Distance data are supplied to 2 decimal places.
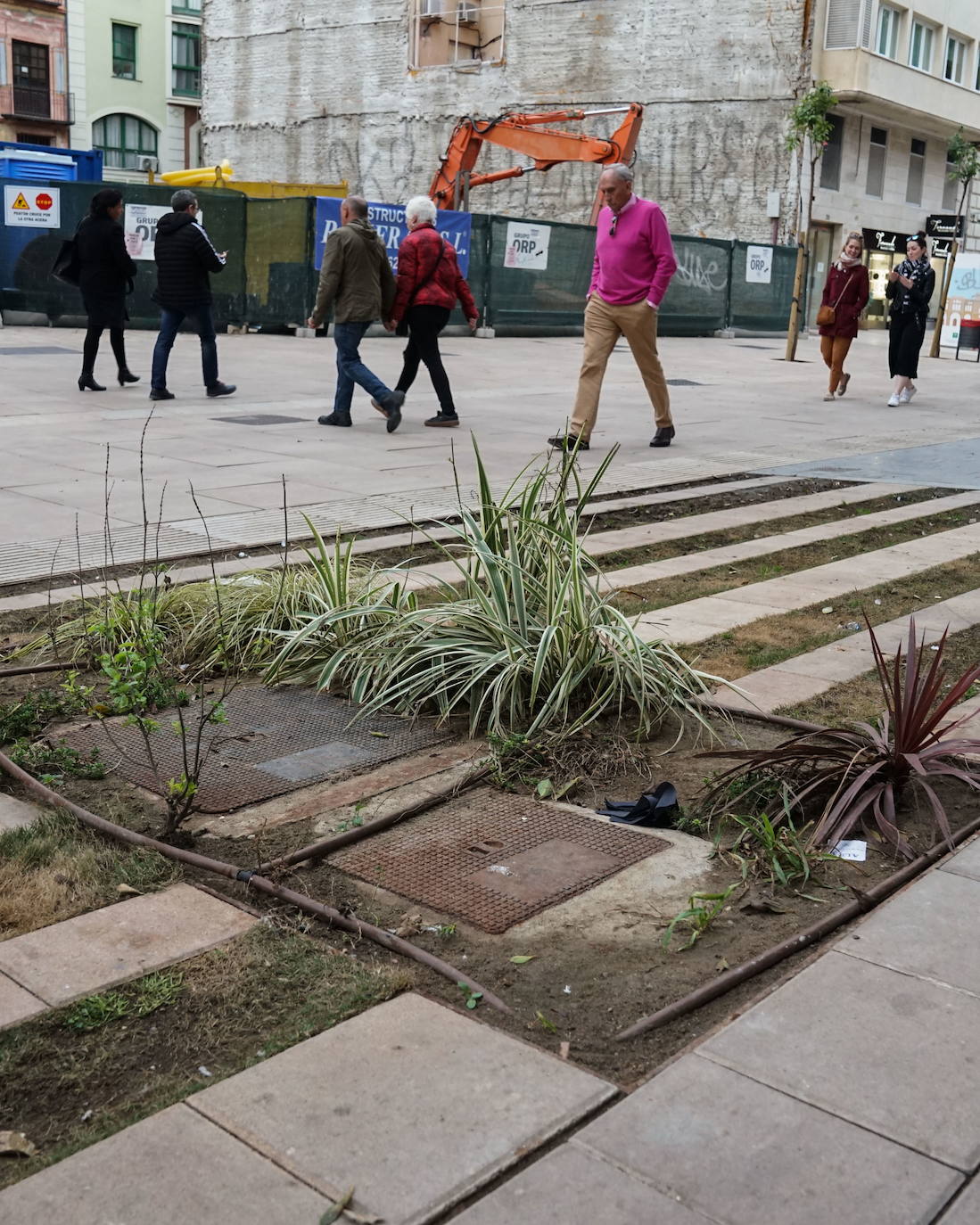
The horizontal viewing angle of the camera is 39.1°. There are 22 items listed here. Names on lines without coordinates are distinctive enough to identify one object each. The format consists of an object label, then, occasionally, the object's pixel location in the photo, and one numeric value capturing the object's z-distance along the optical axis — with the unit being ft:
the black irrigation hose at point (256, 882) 9.02
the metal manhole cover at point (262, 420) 38.42
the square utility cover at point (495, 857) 10.29
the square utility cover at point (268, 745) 12.59
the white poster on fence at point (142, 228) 67.72
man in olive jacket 36.63
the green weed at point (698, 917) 9.64
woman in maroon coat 48.39
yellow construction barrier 98.48
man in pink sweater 33.35
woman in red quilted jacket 37.22
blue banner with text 74.66
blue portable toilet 84.07
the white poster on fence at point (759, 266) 97.45
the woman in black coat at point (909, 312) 50.08
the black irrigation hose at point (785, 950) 8.44
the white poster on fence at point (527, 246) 80.18
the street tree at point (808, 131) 72.23
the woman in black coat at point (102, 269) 42.22
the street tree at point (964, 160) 112.57
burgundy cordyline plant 11.69
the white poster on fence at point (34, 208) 64.59
